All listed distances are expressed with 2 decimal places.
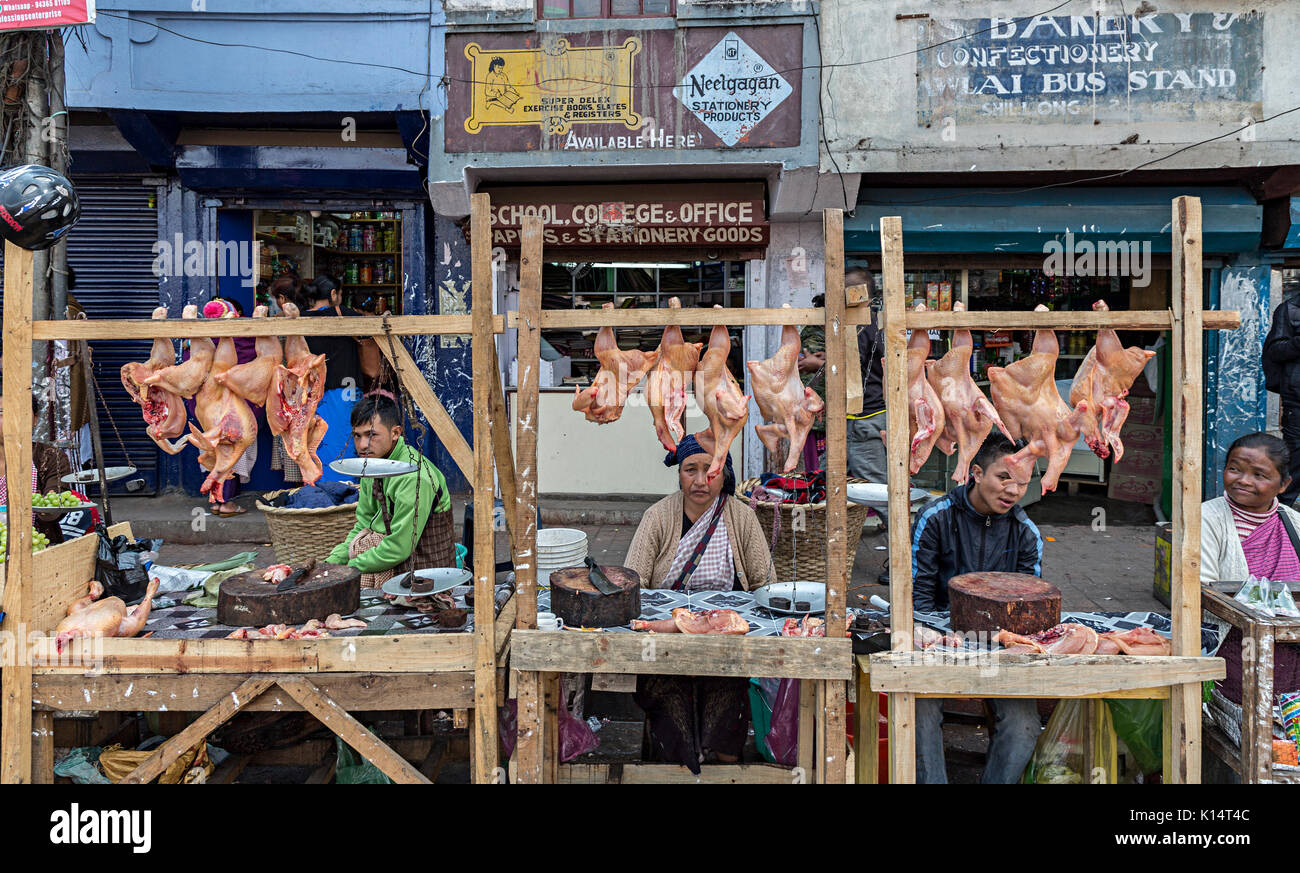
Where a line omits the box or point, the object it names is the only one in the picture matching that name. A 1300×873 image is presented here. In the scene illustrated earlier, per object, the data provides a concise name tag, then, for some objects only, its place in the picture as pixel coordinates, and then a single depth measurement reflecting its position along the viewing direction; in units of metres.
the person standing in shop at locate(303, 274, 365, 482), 7.51
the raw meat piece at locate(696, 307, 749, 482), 3.41
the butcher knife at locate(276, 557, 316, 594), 3.41
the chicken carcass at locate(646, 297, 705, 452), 3.38
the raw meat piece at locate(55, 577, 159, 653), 3.26
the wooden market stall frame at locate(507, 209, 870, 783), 2.98
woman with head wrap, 4.20
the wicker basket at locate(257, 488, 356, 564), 5.59
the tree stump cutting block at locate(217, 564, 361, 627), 3.31
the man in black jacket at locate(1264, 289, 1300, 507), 6.98
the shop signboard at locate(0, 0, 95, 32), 5.59
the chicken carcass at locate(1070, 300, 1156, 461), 3.25
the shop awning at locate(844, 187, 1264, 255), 7.80
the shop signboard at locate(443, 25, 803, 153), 7.81
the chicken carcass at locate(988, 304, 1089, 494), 3.35
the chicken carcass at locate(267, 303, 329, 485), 3.50
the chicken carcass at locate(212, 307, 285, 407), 3.47
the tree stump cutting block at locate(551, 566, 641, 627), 3.35
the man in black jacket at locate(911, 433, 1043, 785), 3.73
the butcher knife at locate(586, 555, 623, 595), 3.38
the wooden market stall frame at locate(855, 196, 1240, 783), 2.95
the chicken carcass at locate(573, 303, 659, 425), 3.41
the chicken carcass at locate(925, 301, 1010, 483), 3.32
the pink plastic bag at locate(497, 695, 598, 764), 3.66
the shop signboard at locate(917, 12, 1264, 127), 7.38
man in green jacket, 4.32
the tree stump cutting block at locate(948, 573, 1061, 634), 3.17
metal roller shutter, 8.67
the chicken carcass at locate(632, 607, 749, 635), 3.30
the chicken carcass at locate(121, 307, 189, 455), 3.49
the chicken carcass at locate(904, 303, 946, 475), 3.29
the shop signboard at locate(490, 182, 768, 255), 8.19
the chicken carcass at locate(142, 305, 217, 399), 3.49
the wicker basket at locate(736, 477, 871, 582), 5.74
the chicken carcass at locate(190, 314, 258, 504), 3.52
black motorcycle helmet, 3.19
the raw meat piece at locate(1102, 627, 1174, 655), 3.11
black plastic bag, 3.65
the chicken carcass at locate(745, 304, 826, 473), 3.44
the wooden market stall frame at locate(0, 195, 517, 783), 3.10
